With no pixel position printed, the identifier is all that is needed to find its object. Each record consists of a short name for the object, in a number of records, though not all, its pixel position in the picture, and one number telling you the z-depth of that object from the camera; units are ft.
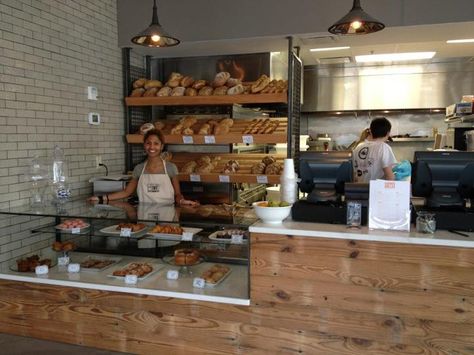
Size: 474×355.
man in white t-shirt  12.18
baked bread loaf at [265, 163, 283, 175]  13.34
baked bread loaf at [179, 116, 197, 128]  14.52
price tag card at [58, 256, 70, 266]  9.70
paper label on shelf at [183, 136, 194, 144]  13.87
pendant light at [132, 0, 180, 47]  10.18
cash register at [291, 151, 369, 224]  7.89
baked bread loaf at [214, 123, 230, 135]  13.79
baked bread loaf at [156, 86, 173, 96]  14.52
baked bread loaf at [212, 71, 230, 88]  14.39
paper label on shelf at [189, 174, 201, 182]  13.94
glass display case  8.19
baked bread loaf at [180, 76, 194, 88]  14.78
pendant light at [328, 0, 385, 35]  9.21
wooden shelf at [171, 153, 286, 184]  13.26
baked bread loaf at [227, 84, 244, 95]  13.86
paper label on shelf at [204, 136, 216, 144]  13.69
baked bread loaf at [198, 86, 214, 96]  14.10
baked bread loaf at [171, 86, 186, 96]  14.39
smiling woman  11.75
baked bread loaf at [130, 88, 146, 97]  14.74
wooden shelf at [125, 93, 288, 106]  13.38
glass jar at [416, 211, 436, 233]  7.00
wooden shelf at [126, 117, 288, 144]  13.29
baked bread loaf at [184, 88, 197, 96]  14.28
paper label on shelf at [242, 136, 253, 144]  13.38
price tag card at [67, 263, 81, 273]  9.29
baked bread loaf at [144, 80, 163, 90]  14.84
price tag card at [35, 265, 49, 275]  9.21
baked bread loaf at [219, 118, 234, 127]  14.07
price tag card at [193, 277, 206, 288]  8.32
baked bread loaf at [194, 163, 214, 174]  14.05
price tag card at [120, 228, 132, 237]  8.63
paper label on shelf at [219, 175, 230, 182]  13.61
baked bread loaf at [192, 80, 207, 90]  14.47
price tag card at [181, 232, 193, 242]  8.27
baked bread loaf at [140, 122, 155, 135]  14.57
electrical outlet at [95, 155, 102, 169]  13.53
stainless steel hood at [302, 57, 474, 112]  21.86
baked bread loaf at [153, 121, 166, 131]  15.06
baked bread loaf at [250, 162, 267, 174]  13.48
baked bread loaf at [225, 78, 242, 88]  14.33
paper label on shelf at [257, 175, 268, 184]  13.21
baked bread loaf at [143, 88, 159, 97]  14.64
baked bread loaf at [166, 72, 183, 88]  14.75
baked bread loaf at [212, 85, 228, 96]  13.99
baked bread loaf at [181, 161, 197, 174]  14.14
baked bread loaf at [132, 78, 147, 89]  14.97
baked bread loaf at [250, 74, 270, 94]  13.61
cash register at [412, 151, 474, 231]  7.53
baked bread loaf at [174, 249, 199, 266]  9.00
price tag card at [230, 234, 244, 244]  8.03
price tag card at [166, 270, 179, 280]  8.79
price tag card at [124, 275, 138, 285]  8.55
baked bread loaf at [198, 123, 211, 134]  13.98
